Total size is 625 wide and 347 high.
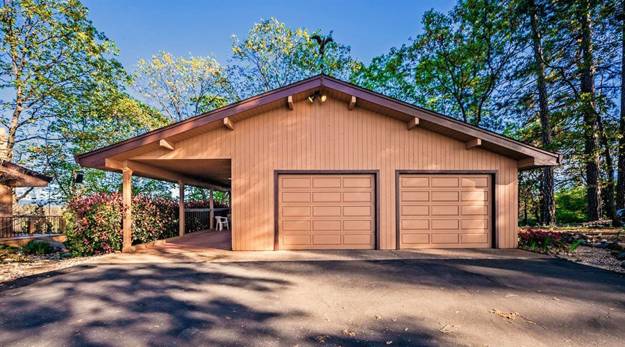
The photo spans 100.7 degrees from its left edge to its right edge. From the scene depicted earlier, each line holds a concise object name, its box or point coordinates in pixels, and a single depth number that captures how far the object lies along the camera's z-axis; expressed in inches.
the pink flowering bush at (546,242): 257.8
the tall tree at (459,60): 515.5
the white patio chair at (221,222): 484.7
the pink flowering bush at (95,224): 257.1
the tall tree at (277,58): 741.9
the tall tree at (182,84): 741.9
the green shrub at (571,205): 585.9
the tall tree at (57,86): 446.9
